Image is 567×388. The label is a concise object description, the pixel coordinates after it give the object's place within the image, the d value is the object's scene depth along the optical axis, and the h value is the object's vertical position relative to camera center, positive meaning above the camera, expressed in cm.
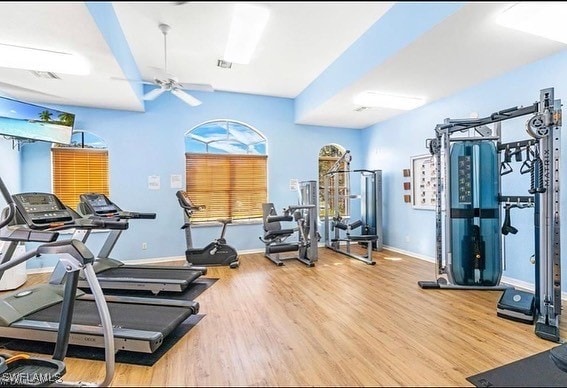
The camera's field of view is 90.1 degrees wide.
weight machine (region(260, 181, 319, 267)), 514 -73
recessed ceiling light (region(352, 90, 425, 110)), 463 +156
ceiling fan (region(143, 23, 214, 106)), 332 +134
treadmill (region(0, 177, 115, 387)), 183 -81
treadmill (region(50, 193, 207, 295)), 363 -113
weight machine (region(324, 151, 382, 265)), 594 -32
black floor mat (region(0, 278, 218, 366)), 218 -129
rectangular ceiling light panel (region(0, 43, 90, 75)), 304 +153
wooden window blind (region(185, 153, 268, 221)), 574 +18
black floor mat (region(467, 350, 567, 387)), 183 -127
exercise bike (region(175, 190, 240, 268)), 499 -106
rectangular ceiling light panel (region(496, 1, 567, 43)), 245 +155
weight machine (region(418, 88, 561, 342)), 338 -15
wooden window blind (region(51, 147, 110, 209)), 489 +39
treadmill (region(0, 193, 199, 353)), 216 -111
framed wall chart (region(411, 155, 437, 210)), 515 +17
